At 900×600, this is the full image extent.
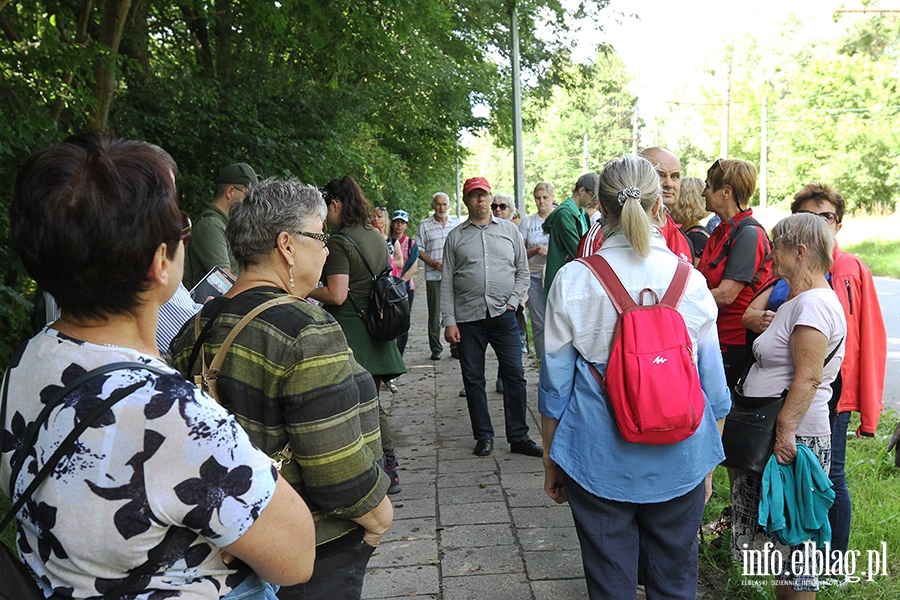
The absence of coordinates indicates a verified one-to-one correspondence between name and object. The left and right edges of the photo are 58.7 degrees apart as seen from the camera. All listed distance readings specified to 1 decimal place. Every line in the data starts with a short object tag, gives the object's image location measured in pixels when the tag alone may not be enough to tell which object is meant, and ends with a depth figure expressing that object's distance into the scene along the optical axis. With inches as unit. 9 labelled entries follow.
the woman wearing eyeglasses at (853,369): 140.7
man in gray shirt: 240.7
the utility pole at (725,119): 1160.9
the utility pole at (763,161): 1305.4
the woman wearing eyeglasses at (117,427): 52.4
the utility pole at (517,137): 586.2
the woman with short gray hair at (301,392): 84.7
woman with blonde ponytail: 109.1
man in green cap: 207.2
